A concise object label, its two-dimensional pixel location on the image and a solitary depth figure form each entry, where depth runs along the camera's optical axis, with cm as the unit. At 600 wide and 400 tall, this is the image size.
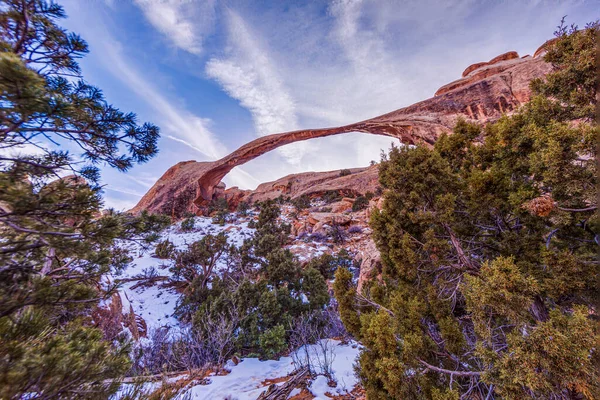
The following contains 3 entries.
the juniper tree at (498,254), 158
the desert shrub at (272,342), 432
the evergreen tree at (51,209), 110
